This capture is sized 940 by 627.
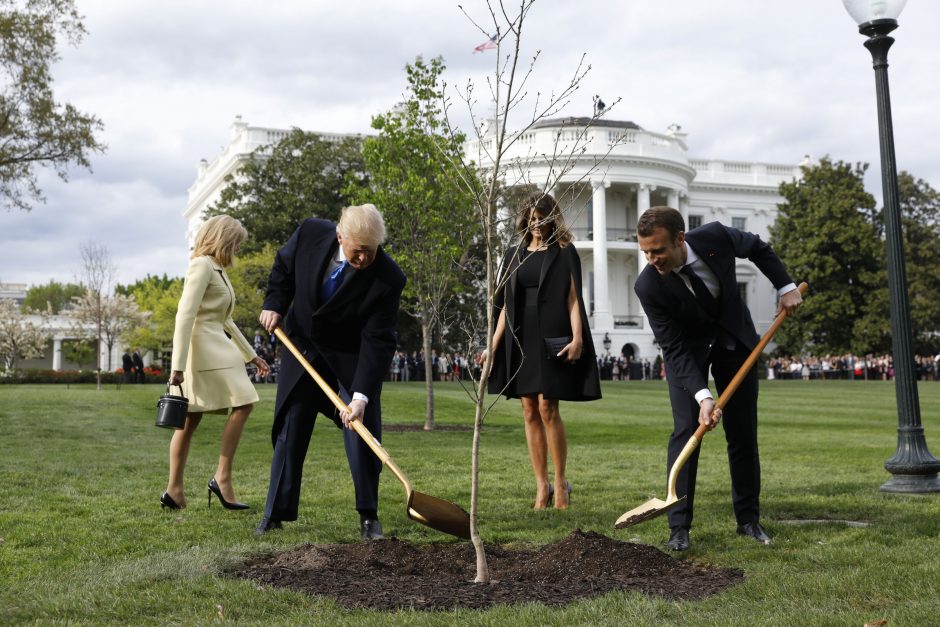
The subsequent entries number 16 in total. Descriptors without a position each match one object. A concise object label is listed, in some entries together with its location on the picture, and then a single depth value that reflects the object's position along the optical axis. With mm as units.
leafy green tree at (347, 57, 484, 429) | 15414
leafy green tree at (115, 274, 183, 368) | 47719
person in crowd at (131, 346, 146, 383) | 40356
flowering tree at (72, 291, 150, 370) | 42656
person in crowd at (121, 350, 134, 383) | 39688
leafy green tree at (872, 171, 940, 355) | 51750
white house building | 55781
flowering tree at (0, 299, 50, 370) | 54094
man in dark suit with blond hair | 5426
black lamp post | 7363
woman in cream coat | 6359
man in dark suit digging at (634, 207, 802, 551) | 5188
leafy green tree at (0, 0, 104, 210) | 21891
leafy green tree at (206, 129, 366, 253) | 42969
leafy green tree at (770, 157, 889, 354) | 52969
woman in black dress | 6539
